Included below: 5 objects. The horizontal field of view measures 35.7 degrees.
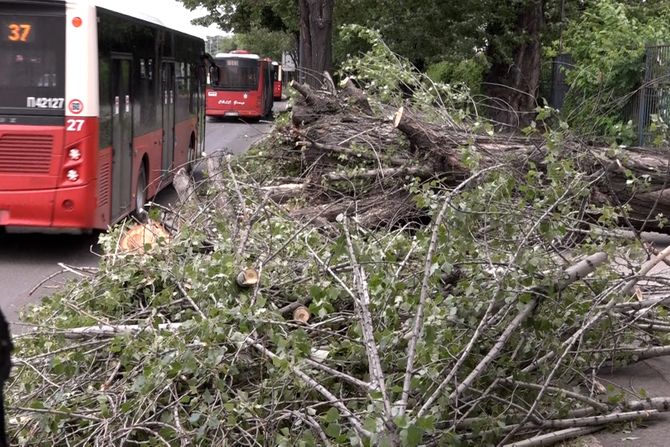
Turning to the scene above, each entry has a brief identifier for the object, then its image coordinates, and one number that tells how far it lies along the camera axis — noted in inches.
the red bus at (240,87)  1674.5
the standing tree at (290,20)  853.2
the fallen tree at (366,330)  183.6
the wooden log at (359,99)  457.1
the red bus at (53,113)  415.2
